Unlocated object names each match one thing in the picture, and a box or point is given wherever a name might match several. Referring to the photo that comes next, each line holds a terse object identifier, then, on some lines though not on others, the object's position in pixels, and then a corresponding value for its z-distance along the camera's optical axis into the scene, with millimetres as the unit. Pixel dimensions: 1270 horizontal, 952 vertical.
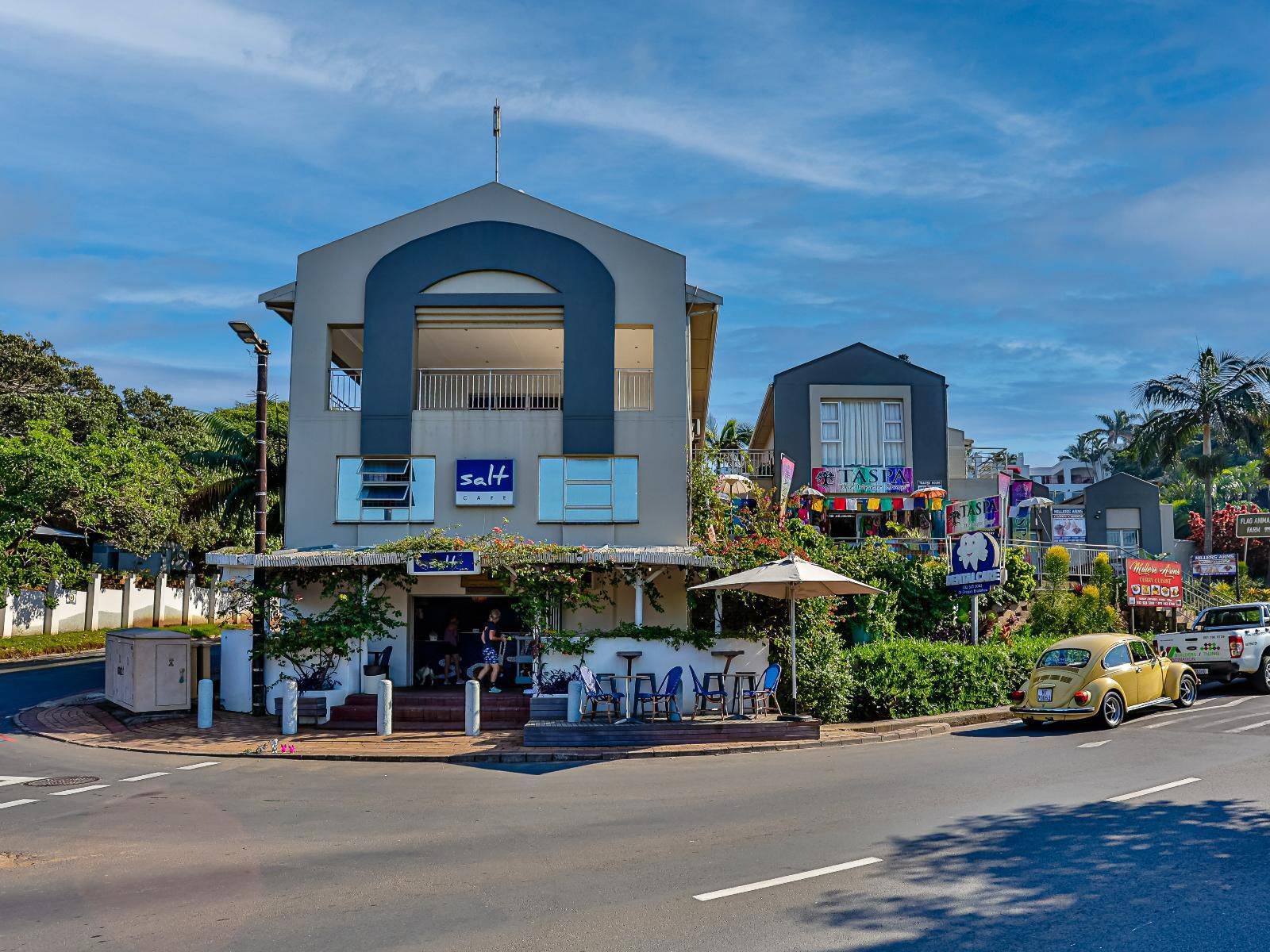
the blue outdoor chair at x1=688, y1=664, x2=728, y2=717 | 16906
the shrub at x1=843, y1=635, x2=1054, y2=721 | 18016
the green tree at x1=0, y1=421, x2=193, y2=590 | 31797
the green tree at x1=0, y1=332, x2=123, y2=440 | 40531
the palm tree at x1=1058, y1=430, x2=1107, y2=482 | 93562
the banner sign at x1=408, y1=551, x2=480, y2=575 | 18547
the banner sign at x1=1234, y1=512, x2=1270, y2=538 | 28828
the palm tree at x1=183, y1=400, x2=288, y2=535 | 29500
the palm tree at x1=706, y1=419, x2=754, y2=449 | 38781
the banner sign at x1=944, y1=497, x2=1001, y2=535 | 20141
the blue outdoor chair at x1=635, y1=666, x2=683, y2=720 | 16859
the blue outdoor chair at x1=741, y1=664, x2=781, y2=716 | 16892
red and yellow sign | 23672
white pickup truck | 20234
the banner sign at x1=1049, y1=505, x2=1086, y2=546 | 41969
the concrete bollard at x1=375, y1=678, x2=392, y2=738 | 17219
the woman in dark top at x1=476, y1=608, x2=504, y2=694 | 19766
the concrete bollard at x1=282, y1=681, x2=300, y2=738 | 17062
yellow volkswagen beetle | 16078
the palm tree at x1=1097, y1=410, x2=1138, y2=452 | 98625
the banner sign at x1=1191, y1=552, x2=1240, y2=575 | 26844
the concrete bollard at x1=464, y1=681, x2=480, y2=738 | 16922
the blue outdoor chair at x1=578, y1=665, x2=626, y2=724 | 16891
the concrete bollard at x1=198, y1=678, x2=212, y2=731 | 17766
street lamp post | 19188
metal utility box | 19188
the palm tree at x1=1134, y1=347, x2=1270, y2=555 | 35344
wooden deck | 15672
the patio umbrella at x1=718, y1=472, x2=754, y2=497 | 26375
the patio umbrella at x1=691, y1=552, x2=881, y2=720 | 16266
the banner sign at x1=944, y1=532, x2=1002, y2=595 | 19484
